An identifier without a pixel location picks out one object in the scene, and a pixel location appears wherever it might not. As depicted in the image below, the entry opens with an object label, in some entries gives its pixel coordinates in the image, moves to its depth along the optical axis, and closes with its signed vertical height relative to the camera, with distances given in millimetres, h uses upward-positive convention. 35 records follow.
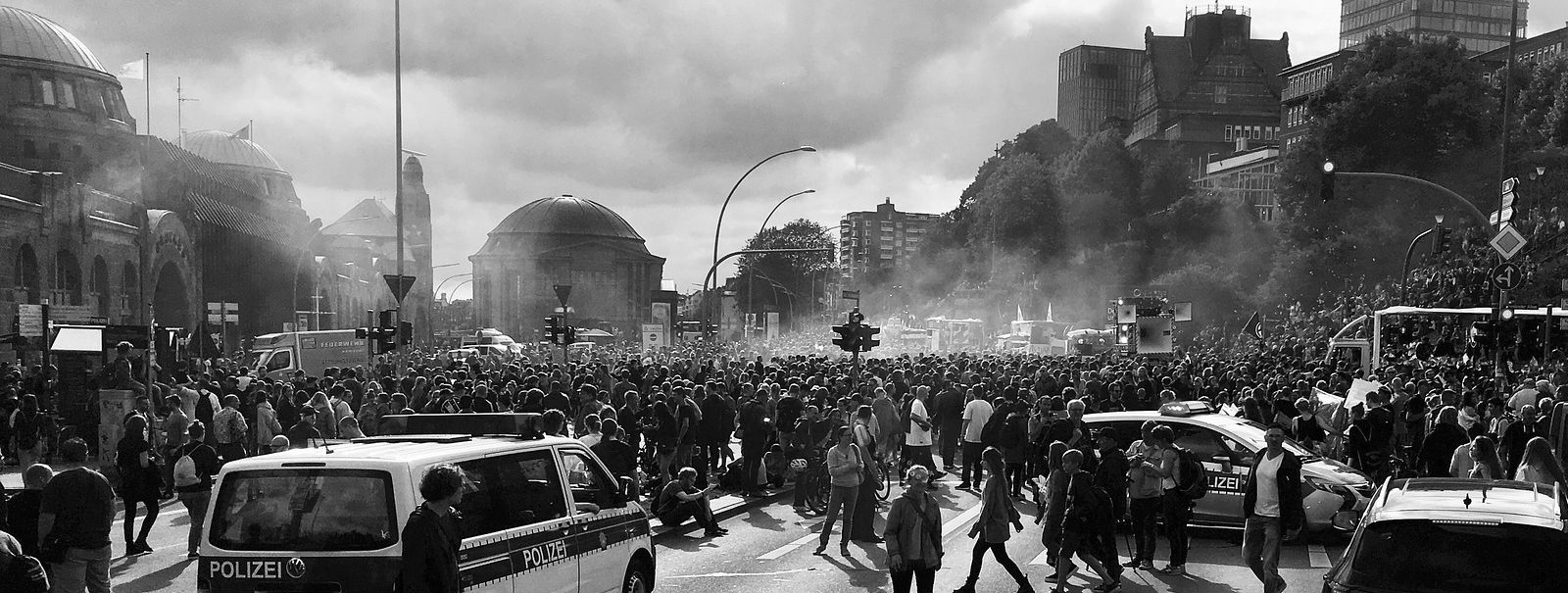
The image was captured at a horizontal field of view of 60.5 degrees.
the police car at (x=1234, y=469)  13242 -1942
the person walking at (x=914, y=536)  9875 -1912
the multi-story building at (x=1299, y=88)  87375 +12700
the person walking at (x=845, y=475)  13461 -2008
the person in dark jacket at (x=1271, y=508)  10211 -1767
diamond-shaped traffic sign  20828 +546
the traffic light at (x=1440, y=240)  28802 +800
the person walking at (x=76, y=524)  8797 -1630
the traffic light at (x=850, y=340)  23188 -1098
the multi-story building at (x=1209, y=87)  113188 +16927
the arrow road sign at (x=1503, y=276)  21062 +12
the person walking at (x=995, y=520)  10852 -1972
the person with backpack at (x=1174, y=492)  11938 -1931
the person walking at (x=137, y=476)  12891 -1940
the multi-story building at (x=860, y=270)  137938 +791
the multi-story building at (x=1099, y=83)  160500 +23395
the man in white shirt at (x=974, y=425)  18297 -2041
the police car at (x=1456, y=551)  6512 -1352
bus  29047 -1426
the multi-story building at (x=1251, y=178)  94312 +7297
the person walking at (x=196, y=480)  12742 -1985
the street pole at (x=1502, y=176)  21625 +2031
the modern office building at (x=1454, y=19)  123750 +24123
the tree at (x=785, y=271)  122250 +558
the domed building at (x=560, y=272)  119562 +442
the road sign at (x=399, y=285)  27188 -183
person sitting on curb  14953 -2549
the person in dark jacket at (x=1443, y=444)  13734 -1705
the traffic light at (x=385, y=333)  29414 -1263
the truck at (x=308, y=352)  36438 -2183
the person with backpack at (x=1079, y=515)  10930 -1932
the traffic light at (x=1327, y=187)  25189 +1719
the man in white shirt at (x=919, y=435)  18312 -2190
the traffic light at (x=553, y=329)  33281 -1310
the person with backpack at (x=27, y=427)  18859 -2139
